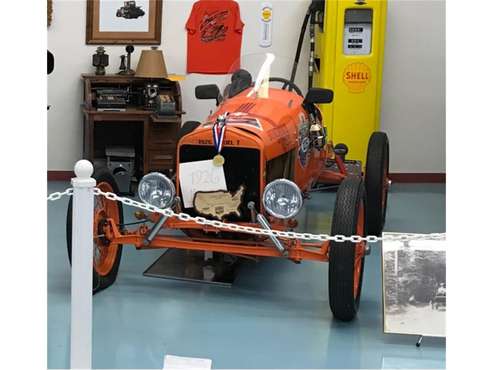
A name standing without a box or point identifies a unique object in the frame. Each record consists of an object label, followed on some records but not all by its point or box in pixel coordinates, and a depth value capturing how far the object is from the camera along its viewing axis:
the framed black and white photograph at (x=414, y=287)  3.70
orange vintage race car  3.91
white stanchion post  2.99
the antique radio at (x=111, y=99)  7.04
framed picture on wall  7.45
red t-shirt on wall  7.54
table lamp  7.14
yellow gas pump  7.10
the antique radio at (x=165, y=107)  6.89
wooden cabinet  6.99
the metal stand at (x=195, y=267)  4.54
